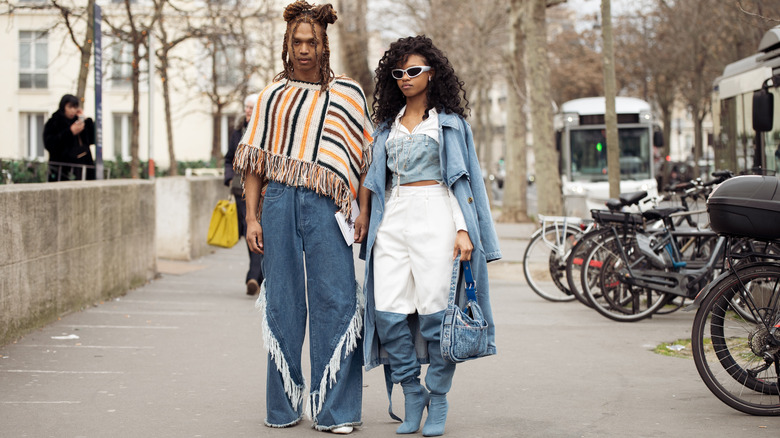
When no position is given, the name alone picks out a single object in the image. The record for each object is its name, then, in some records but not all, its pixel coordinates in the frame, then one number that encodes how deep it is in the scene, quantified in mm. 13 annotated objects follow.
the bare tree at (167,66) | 19938
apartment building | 51062
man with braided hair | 5375
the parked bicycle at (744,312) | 5652
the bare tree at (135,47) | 17616
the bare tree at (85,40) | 14484
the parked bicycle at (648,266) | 9078
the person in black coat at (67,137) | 12695
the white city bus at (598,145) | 23172
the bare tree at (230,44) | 20984
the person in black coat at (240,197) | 11023
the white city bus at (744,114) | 11164
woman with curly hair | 5266
